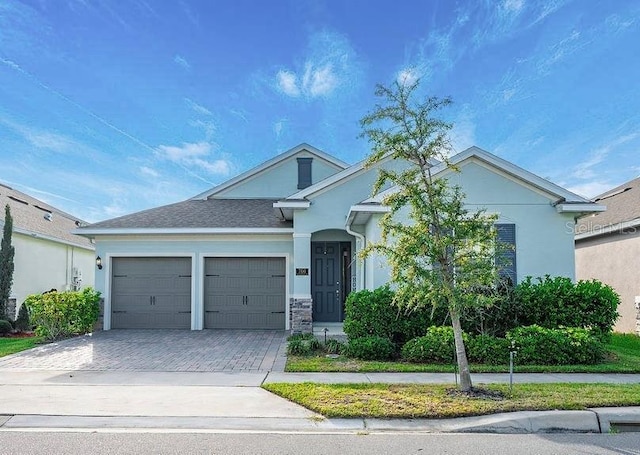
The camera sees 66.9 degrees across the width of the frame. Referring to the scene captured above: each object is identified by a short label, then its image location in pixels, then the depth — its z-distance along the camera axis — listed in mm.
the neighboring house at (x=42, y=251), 17094
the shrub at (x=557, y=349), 9148
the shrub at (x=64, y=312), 12742
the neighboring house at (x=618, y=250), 14289
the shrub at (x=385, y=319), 10289
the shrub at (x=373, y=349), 9672
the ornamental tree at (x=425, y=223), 7016
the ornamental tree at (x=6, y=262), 15539
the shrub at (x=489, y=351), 9164
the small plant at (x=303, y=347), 10250
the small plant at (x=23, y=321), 15344
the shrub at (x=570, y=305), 10094
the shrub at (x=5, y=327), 14422
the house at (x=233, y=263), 13828
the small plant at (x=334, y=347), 10391
